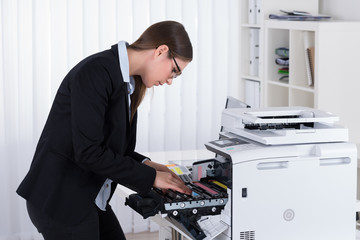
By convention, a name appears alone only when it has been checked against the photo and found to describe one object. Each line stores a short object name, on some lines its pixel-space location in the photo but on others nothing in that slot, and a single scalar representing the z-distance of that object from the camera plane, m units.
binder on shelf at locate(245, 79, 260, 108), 4.32
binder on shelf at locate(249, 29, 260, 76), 4.30
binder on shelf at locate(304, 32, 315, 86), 3.68
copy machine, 2.05
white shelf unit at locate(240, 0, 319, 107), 4.08
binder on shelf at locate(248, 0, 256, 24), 4.25
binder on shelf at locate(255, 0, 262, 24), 4.13
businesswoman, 1.91
